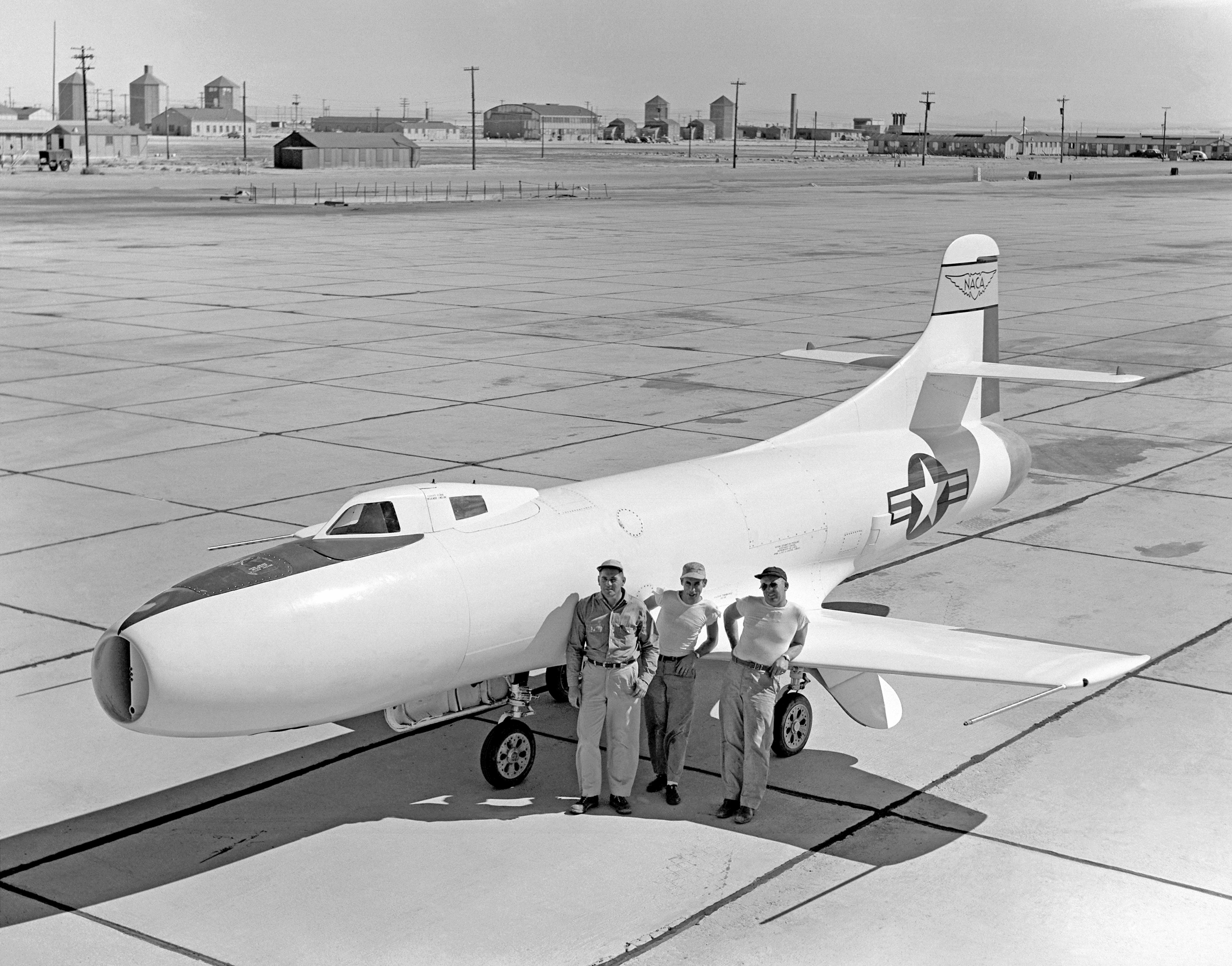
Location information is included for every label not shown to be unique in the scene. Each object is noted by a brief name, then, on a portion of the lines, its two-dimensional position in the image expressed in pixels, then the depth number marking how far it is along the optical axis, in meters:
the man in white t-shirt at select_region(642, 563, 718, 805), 10.95
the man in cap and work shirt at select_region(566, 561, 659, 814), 10.62
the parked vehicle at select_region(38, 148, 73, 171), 134.50
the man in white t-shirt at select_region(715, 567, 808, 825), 10.55
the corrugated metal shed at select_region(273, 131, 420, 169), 138.38
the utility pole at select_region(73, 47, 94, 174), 157.75
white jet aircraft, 9.57
